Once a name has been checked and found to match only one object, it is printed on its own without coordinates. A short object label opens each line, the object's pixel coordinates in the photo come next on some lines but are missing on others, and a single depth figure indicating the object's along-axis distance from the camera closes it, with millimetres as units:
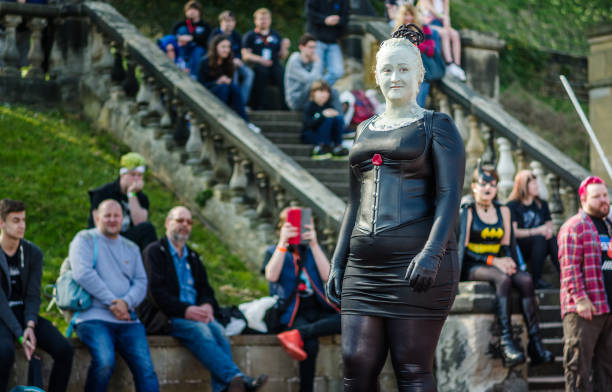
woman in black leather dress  7194
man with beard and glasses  12579
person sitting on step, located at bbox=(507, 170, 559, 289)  16293
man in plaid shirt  12150
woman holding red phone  13266
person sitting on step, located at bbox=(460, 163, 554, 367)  13531
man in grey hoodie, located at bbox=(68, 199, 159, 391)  12081
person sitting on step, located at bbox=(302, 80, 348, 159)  19962
